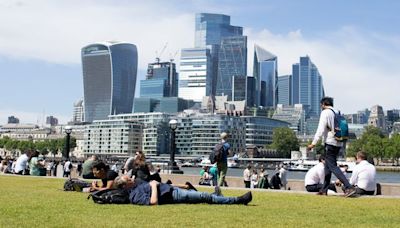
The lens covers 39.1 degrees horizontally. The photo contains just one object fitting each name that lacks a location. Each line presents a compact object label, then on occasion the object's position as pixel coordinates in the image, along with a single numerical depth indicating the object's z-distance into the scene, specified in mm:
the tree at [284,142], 189875
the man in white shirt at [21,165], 27531
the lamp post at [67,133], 43975
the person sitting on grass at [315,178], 15262
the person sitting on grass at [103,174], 13039
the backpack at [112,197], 11352
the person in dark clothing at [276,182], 23750
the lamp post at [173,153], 36153
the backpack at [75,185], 15109
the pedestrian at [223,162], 17562
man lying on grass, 11195
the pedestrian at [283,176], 24653
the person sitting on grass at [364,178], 14125
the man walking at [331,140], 13227
